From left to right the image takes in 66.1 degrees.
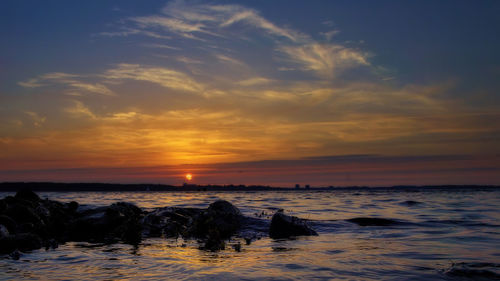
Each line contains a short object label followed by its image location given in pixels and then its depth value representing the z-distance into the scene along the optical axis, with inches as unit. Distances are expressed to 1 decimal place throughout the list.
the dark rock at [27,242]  488.7
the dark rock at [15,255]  412.5
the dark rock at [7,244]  468.8
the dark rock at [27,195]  900.4
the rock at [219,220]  665.0
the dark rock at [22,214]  679.9
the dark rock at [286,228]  632.4
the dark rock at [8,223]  585.6
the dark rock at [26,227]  622.8
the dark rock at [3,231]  500.8
